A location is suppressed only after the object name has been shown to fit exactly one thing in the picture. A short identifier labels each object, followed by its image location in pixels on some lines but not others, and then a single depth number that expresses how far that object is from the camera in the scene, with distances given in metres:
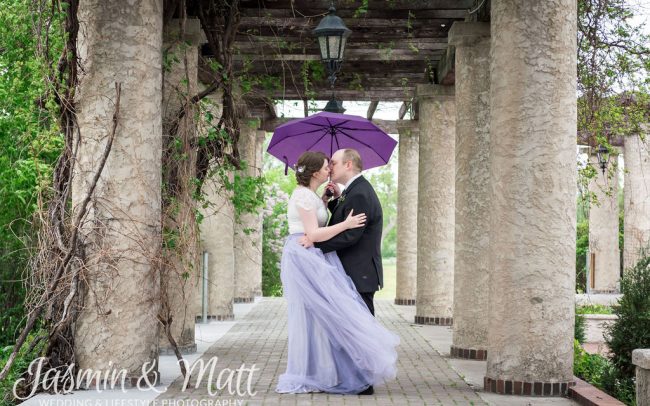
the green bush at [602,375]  8.59
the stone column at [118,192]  7.96
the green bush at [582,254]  28.78
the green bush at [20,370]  7.99
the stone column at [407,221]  20.25
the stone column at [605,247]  28.20
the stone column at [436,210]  15.59
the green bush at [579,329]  12.05
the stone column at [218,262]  15.54
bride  7.94
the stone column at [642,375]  6.34
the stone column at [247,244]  19.11
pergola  12.33
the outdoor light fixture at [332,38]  10.03
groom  8.20
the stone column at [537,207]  7.94
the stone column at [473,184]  11.16
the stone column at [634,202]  25.48
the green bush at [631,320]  8.76
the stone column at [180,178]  9.46
